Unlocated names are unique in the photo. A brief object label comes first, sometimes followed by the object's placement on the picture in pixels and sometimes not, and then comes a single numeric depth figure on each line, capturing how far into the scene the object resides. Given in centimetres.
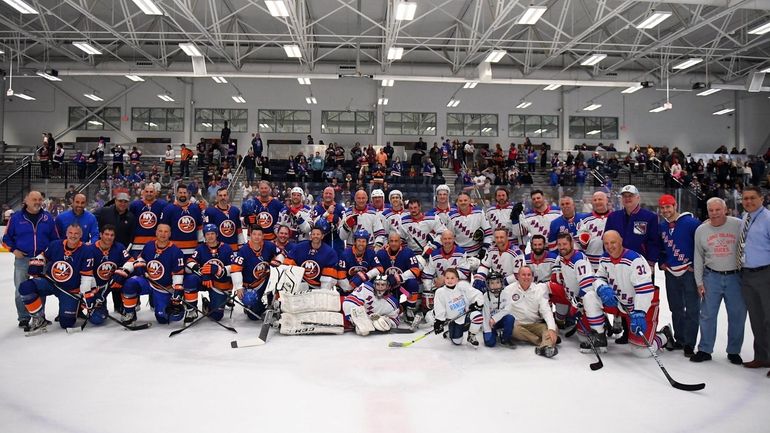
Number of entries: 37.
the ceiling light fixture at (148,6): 1162
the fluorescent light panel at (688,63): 1794
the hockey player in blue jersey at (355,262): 642
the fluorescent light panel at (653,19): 1222
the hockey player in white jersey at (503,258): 631
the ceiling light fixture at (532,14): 1228
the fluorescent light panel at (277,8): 1143
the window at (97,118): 2605
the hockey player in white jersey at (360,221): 725
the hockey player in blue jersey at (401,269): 625
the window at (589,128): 2734
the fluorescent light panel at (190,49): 1449
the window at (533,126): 2722
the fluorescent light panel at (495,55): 1517
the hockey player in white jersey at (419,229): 699
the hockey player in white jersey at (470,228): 685
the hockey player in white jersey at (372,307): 589
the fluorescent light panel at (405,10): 1193
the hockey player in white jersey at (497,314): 539
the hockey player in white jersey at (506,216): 713
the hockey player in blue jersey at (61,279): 576
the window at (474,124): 2702
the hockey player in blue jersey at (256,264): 641
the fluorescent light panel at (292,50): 1551
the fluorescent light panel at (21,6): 1207
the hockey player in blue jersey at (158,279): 604
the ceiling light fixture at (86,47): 1494
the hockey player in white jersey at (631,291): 495
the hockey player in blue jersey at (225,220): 716
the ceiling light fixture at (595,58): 1638
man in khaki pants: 538
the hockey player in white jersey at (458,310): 536
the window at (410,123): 2666
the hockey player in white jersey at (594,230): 596
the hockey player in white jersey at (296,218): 746
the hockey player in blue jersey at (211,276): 618
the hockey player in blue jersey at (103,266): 602
